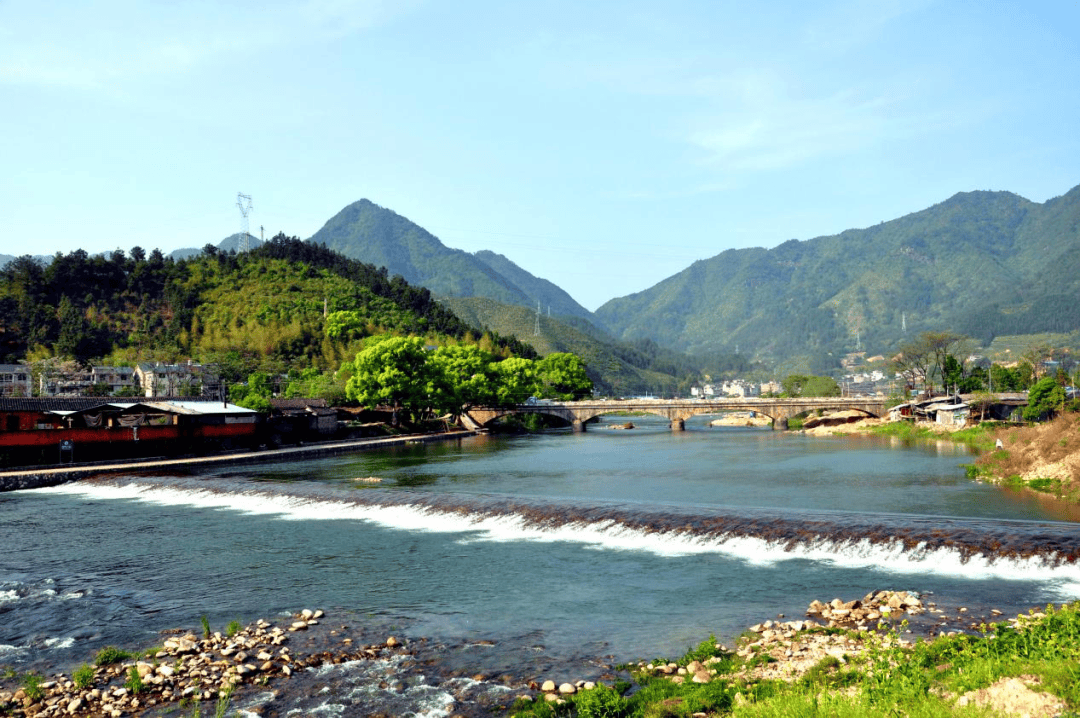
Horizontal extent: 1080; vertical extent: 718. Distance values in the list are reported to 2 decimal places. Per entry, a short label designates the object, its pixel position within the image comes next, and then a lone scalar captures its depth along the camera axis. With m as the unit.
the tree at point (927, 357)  142.75
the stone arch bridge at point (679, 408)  132.75
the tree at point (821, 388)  178.88
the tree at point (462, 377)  121.12
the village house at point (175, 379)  133.12
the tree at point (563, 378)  170.12
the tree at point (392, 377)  108.50
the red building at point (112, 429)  64.62
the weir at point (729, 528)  28.98
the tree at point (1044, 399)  88.56
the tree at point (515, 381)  141.75
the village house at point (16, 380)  141.50
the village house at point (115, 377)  144.12
